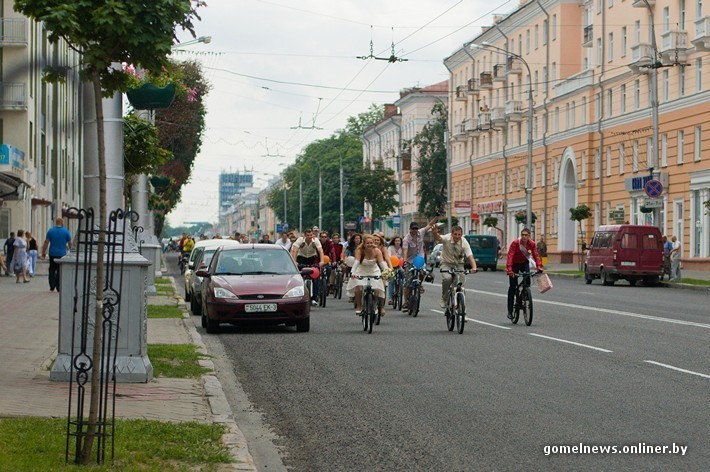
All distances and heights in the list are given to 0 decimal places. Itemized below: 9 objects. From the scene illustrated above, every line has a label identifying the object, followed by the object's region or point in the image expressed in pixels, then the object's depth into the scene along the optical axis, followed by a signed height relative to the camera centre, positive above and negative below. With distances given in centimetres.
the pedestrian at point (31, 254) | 4391 -35
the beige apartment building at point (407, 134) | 11781 +1112
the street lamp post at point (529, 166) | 6354 +410
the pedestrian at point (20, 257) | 3856 -41
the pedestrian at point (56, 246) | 3203 -5
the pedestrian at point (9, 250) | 4159 -20
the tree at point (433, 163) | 11019 +732
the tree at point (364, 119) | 14888 +1488
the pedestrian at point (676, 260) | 4519 -37
